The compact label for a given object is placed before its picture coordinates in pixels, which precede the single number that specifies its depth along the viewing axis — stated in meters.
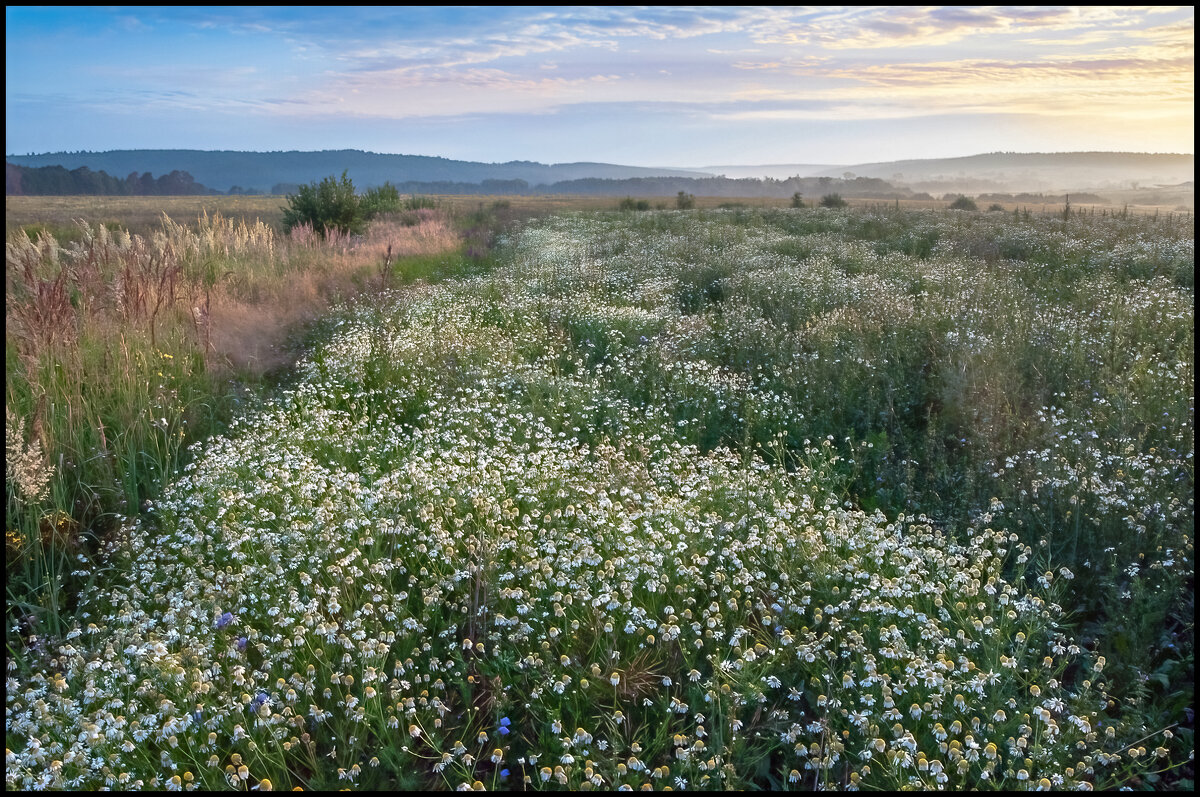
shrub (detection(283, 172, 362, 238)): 20.38
